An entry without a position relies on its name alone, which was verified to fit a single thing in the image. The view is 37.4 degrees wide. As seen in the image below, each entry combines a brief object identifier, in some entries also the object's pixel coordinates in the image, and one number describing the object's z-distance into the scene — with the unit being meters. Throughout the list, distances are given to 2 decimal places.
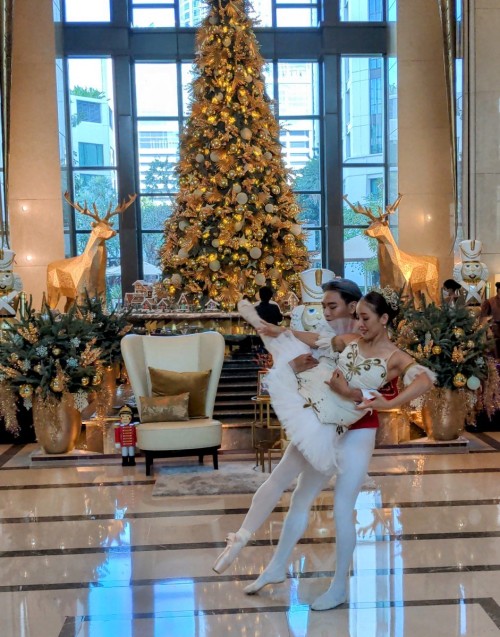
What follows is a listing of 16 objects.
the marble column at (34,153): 12.96
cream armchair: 5.89
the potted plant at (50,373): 6.30
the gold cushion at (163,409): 6.07
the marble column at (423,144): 13.52
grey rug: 5.40
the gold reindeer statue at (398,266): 10.85
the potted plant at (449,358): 6.50
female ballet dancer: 3.06
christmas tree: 10.79
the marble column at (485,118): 10.92
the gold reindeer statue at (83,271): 10.96
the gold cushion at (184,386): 6.29
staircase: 7.70
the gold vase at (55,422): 6.37
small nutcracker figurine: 6.21
